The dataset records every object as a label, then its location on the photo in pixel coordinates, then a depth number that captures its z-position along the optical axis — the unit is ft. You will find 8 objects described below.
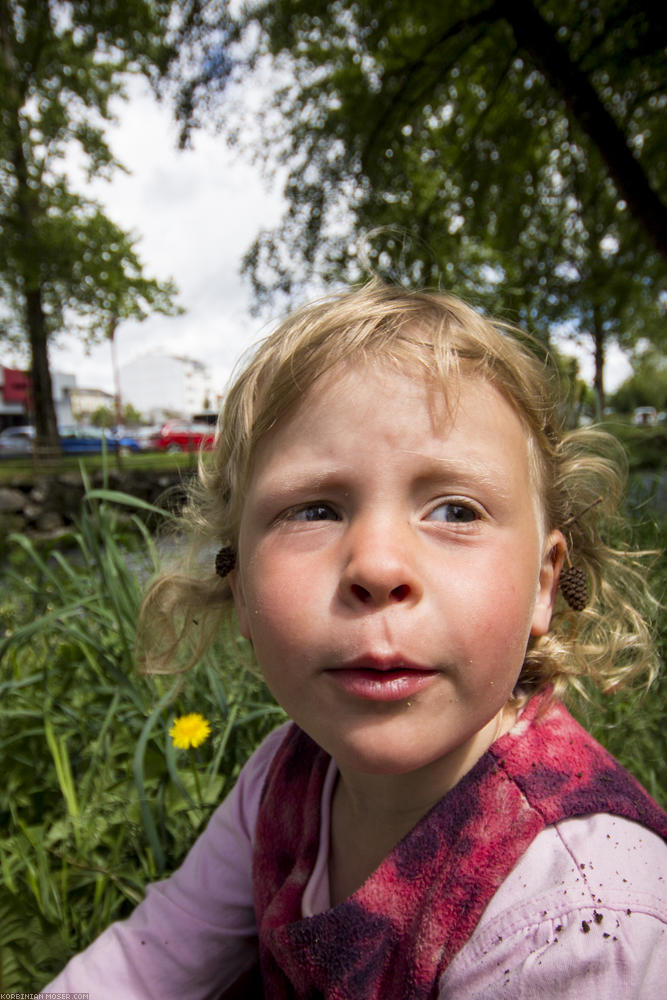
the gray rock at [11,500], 35.15
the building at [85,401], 164.51
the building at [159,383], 238.68
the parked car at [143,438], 106.83
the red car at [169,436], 86.48
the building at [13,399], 140.87
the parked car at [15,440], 79.30
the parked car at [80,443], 67.92
